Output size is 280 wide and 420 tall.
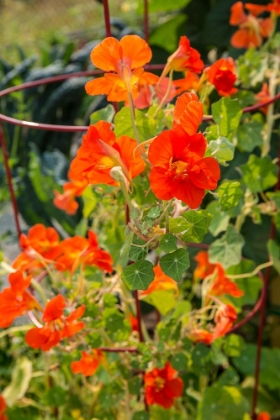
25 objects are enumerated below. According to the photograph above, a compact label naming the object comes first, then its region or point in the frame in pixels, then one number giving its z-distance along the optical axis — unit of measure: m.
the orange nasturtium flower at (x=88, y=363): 0.91
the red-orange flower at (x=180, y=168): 0.60
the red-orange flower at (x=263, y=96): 0.97
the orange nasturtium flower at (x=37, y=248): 0.88
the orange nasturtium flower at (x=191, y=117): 0.61
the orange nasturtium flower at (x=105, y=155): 0.65
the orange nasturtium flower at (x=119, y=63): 0.67
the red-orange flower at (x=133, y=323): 0.99
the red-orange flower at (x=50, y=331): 0.77
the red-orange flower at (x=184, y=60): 0.76
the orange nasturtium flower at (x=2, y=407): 1.05
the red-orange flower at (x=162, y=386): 0.88
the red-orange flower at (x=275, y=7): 1.01
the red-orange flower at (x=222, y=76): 0.78
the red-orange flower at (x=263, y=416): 1.12
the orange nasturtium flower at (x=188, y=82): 0.85
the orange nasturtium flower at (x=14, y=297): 0.79
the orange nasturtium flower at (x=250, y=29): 1.15
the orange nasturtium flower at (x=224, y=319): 0.84
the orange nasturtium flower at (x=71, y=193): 0.94
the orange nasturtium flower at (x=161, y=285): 0.93
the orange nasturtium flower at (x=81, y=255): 0.84
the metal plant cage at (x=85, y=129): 0.79
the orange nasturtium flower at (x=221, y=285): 0.90
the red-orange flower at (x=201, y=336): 0.91
